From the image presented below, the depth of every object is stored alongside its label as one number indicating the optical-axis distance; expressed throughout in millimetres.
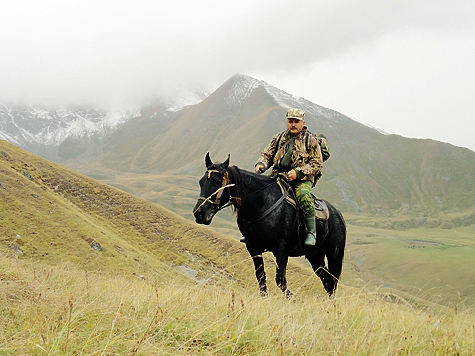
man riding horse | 7016
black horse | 6305
